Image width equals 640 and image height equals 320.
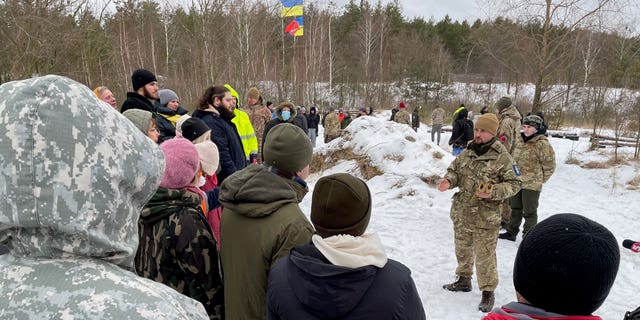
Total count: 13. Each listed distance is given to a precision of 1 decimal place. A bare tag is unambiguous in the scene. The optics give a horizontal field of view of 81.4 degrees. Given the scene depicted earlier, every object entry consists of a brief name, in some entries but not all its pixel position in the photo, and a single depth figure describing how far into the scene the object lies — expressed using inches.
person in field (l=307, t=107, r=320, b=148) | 572.9
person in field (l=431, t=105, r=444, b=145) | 601.3
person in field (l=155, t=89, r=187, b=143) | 164.1
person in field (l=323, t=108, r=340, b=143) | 532.4
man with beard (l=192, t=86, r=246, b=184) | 156.3
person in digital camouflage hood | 28.4
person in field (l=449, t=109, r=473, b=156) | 409.1
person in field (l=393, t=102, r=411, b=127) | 578.2
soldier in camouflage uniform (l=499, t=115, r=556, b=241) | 199.6
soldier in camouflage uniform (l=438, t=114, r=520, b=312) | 138.3
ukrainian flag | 692.1
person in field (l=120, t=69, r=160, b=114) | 163.5
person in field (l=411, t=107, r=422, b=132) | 720.3
